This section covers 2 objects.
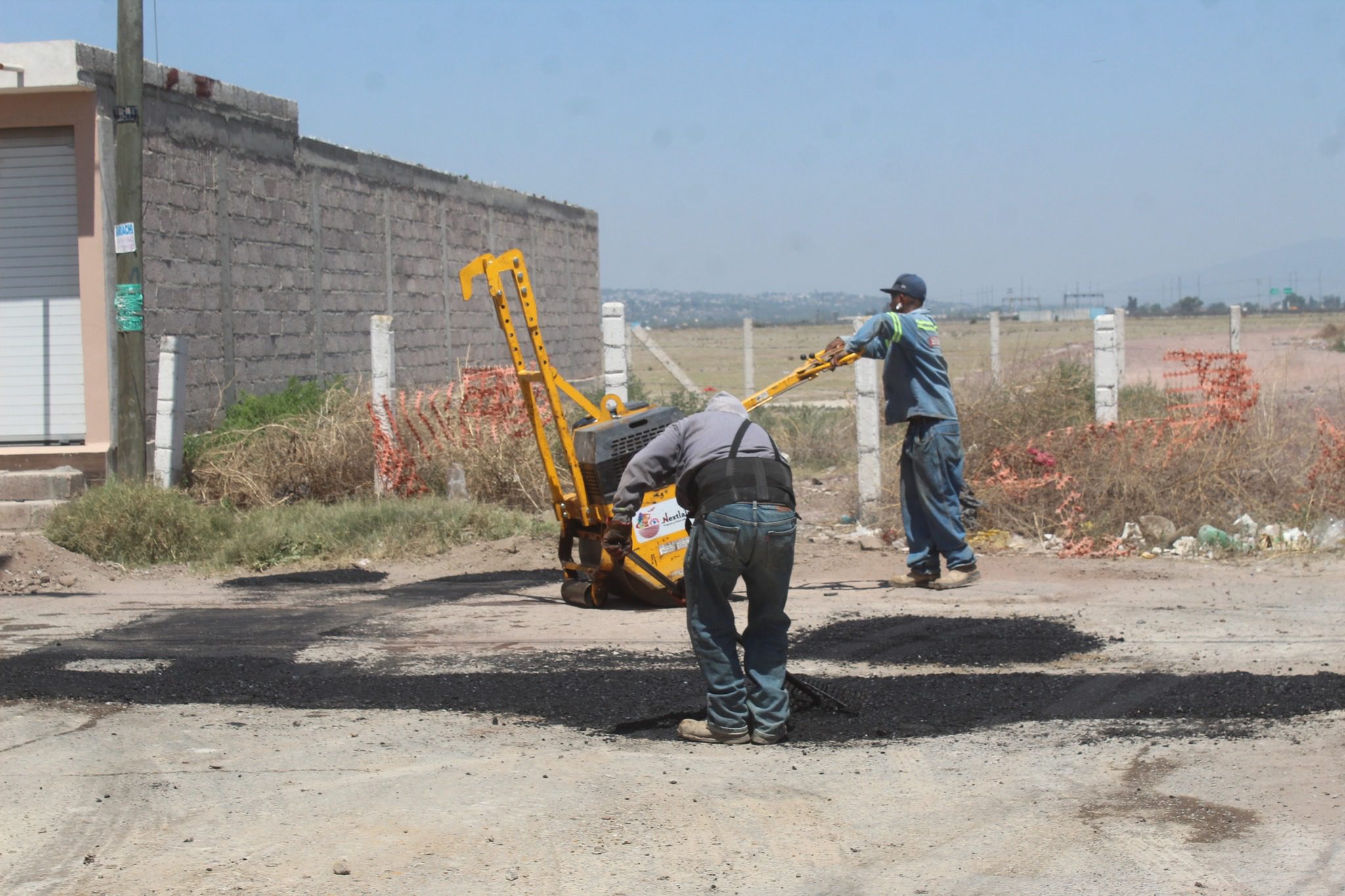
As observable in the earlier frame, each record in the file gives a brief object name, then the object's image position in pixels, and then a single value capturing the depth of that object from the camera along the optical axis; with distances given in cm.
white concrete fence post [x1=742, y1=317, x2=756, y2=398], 2062
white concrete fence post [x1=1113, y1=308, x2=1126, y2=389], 1363
